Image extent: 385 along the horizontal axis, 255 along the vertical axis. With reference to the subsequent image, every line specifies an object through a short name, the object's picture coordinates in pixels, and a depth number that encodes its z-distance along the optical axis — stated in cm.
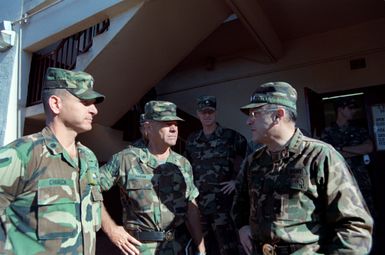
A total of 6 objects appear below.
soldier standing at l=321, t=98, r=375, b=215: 371
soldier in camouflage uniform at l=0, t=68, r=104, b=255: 156
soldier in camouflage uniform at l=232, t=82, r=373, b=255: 150
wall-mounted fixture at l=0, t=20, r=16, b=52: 470
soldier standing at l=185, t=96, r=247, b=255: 318
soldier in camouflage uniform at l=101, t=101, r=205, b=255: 237
